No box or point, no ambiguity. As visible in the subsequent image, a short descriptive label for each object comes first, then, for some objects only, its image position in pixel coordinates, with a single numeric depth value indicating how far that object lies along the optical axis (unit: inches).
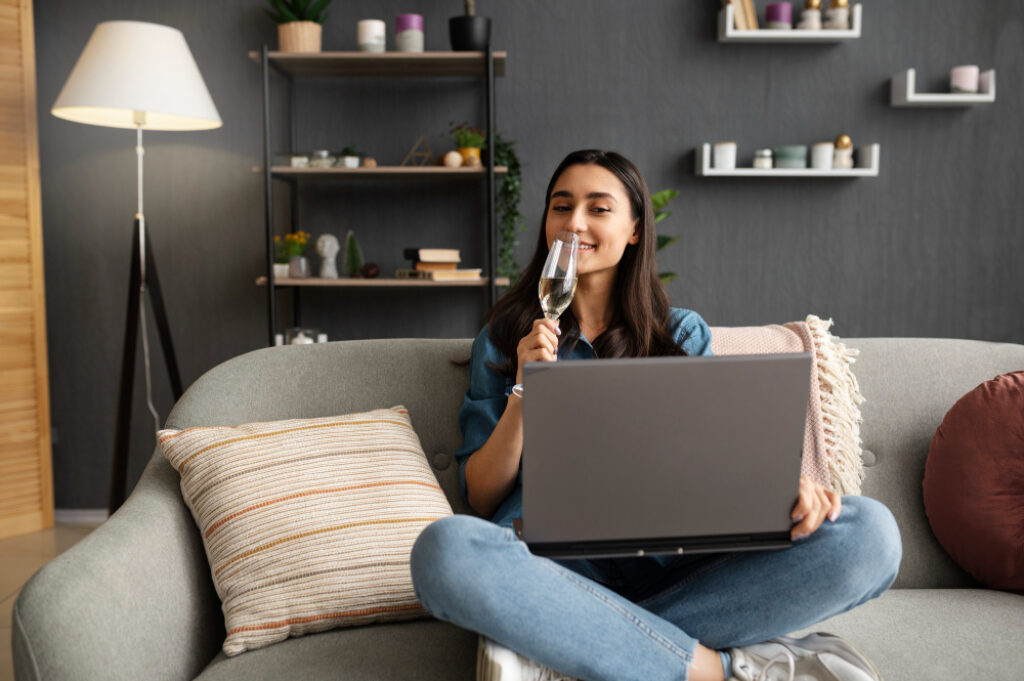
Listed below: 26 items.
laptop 39.7
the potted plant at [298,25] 118.4
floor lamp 103.7
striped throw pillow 49.9
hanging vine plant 125.0
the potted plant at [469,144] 120.3
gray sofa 42.5
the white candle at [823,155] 122.8
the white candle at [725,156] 123.5
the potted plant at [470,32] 118.4
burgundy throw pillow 58.2
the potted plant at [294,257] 121.1
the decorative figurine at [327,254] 123.6
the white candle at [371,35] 118.3
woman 43.4
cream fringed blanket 63.2
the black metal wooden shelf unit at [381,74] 116.6
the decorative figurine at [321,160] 119.6
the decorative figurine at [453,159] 119.9
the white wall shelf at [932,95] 121.3
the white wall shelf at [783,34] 120.6
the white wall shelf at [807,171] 122.0
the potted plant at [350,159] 120.0
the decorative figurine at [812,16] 121.3
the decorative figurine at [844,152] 123.3
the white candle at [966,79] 121.6
